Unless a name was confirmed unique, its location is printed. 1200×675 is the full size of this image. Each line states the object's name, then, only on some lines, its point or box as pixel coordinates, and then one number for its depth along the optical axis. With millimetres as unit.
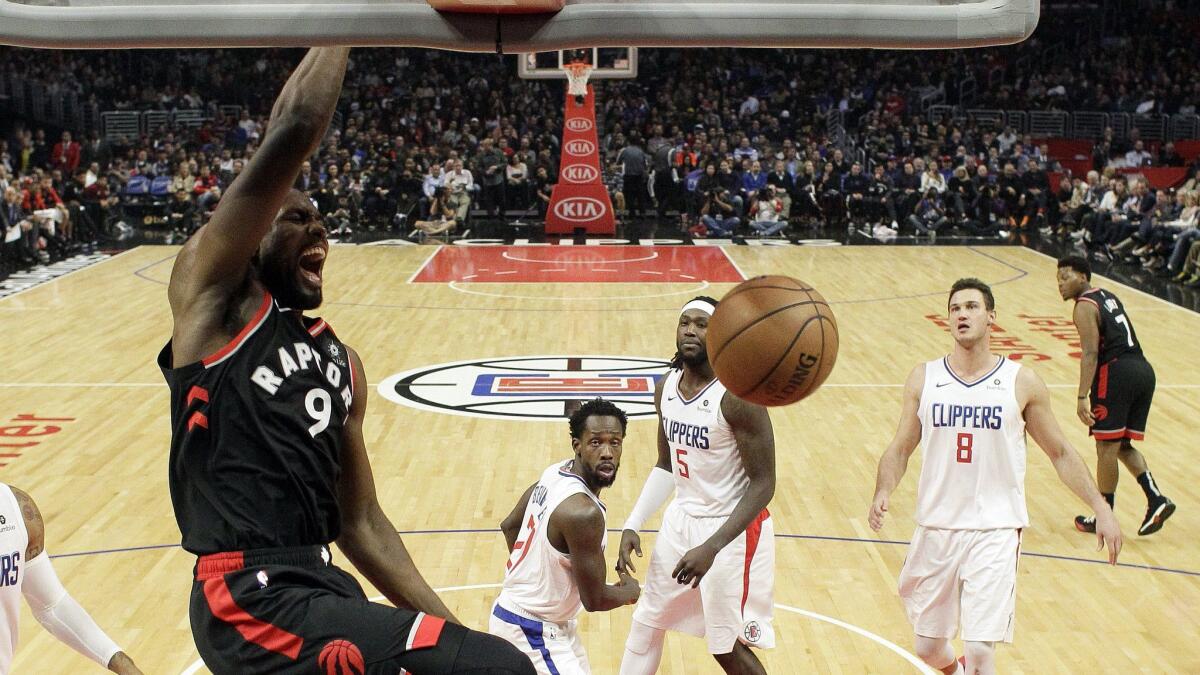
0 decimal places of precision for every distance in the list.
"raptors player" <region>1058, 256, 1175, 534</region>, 7410
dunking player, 2631
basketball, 3713
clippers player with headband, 4793
